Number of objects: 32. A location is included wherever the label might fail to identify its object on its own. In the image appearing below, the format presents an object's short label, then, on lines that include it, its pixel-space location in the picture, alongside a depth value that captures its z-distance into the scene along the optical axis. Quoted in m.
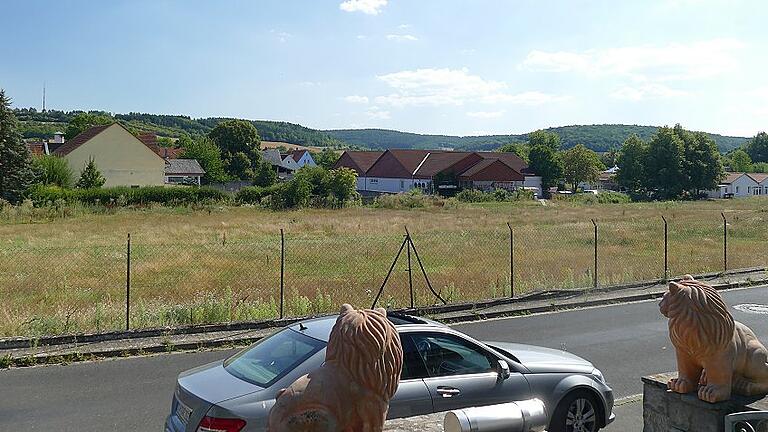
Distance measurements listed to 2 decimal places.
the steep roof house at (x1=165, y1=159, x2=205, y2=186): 76.81
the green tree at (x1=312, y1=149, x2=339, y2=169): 107.16
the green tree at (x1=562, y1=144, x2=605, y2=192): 103.25
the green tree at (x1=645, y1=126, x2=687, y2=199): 86.56
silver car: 5.77
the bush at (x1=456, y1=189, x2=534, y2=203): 68.25
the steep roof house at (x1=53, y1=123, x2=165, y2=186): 62.66
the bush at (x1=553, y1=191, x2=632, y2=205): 73.31
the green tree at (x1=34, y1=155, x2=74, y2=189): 55.86
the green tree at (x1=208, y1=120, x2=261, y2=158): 91.94
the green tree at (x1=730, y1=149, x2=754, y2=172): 135.93
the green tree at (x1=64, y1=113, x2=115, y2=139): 103.16
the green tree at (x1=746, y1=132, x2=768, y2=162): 161.62
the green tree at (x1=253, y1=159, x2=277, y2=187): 76.81
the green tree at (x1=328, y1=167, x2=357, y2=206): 59.62
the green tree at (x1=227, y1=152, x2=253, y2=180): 90.78
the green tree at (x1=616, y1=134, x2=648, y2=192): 89.81
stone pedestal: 4.77
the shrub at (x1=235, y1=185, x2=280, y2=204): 57.72
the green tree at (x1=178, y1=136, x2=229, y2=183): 83.19
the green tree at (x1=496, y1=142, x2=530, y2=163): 127.94
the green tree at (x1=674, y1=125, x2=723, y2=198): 87.38
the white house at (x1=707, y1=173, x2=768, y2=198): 97.06
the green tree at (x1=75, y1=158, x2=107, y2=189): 56.72
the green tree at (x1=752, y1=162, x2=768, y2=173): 131.62
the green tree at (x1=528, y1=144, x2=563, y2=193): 93.94
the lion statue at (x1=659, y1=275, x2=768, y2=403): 4.61
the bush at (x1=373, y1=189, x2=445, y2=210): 58.38
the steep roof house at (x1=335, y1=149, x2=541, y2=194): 78.25
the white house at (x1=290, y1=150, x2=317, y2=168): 143.25
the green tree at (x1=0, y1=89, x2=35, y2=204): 48.81
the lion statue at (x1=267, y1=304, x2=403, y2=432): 3.26
